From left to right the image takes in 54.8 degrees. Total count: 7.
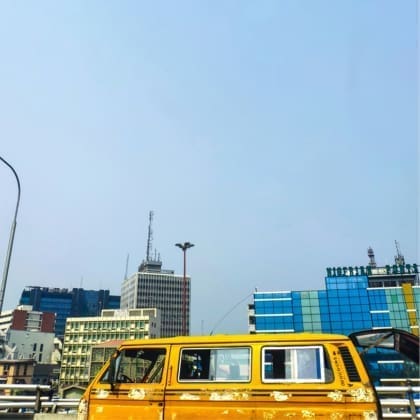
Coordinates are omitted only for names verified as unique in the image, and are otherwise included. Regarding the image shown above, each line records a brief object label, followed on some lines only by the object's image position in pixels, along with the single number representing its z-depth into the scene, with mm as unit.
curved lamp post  14523
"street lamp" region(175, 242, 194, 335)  37156
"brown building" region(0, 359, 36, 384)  83512
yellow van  6070
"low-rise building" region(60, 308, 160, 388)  112125
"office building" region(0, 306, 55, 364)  109812
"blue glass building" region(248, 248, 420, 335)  89625
